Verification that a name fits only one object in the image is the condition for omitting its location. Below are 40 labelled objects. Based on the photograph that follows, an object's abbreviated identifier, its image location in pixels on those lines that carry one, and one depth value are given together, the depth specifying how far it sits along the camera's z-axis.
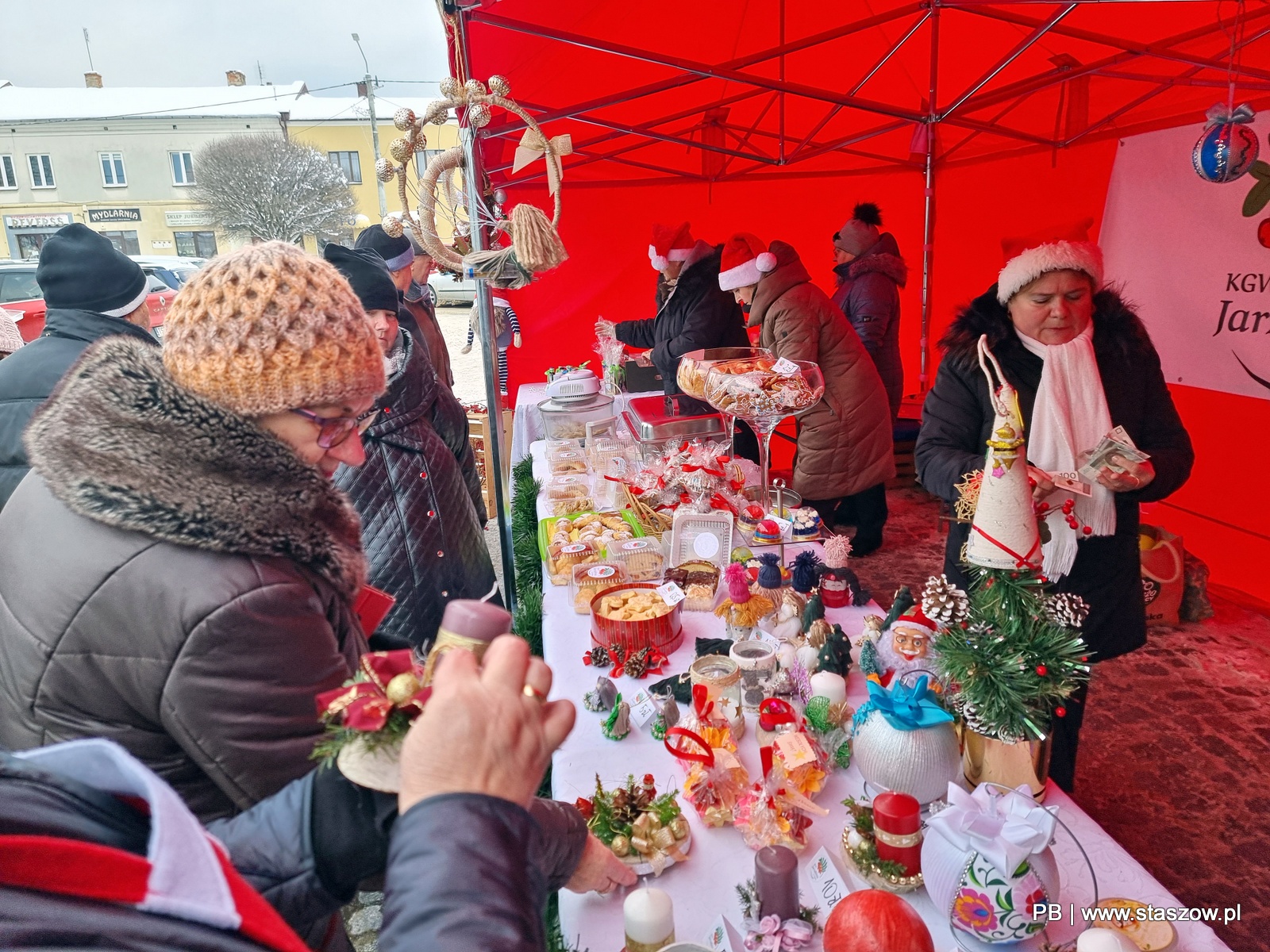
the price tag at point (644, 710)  1.65
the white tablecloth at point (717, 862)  1.13
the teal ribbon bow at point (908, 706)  1.27
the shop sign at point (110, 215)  24.42
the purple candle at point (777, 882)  1.09
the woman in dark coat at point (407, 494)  2.37
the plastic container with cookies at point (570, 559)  2.48
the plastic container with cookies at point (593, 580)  2.25
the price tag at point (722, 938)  1.08
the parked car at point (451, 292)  19.22
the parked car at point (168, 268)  12.81
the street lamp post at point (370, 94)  19.26
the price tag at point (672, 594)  1.97
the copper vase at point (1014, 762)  1.23
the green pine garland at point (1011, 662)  1.18
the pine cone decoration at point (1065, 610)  1.31
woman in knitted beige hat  0.94
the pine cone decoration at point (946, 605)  1.36
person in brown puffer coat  4.00
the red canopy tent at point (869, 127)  3.80
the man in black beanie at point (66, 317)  2.44
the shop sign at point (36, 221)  24.09
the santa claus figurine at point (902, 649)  1.61
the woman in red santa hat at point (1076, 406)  2.02
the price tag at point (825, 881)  1.14
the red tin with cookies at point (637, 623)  1.92
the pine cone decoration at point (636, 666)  1.84
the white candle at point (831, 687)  1.58
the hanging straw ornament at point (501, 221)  2.41
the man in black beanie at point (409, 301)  3.54
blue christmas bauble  2.97
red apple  0.95
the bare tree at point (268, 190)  17.45
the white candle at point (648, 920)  1.05
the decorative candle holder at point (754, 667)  1.67
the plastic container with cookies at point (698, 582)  2.21
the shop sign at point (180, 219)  25.17
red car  10.25
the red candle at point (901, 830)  1.13
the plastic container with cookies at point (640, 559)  2.40
